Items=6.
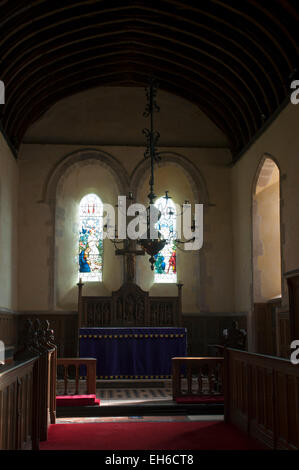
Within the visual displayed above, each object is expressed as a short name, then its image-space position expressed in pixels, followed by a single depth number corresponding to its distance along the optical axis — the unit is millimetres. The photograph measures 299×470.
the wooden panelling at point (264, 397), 4730
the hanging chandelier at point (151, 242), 8484
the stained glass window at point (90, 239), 13039
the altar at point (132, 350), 10453
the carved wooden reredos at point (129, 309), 11891
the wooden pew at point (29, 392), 4203
